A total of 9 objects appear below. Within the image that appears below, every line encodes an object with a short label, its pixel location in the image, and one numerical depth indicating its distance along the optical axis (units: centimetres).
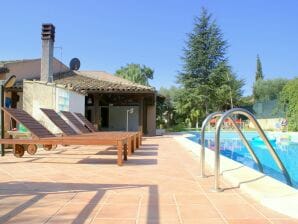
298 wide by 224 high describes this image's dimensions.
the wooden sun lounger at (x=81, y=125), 760
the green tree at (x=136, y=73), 3312
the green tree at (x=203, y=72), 2163
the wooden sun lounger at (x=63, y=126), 623
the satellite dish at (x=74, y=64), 1997
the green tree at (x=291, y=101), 1644
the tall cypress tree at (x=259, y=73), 3891
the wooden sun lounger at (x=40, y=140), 495
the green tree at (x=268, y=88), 3157
